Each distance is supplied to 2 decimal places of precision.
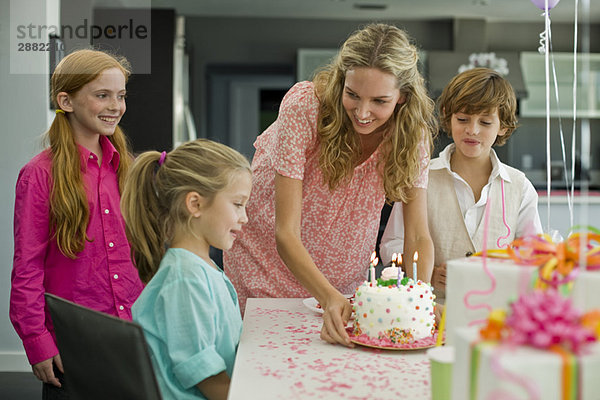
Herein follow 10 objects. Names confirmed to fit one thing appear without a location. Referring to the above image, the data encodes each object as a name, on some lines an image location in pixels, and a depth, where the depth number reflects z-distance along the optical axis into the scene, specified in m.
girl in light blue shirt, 1.19
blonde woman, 1.49
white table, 1.00
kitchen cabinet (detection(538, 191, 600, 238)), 4.67
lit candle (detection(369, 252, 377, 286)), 1.32
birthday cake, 1.27
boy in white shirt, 1.82
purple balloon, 1.70
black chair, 0.97
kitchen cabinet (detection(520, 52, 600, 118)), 7.02
